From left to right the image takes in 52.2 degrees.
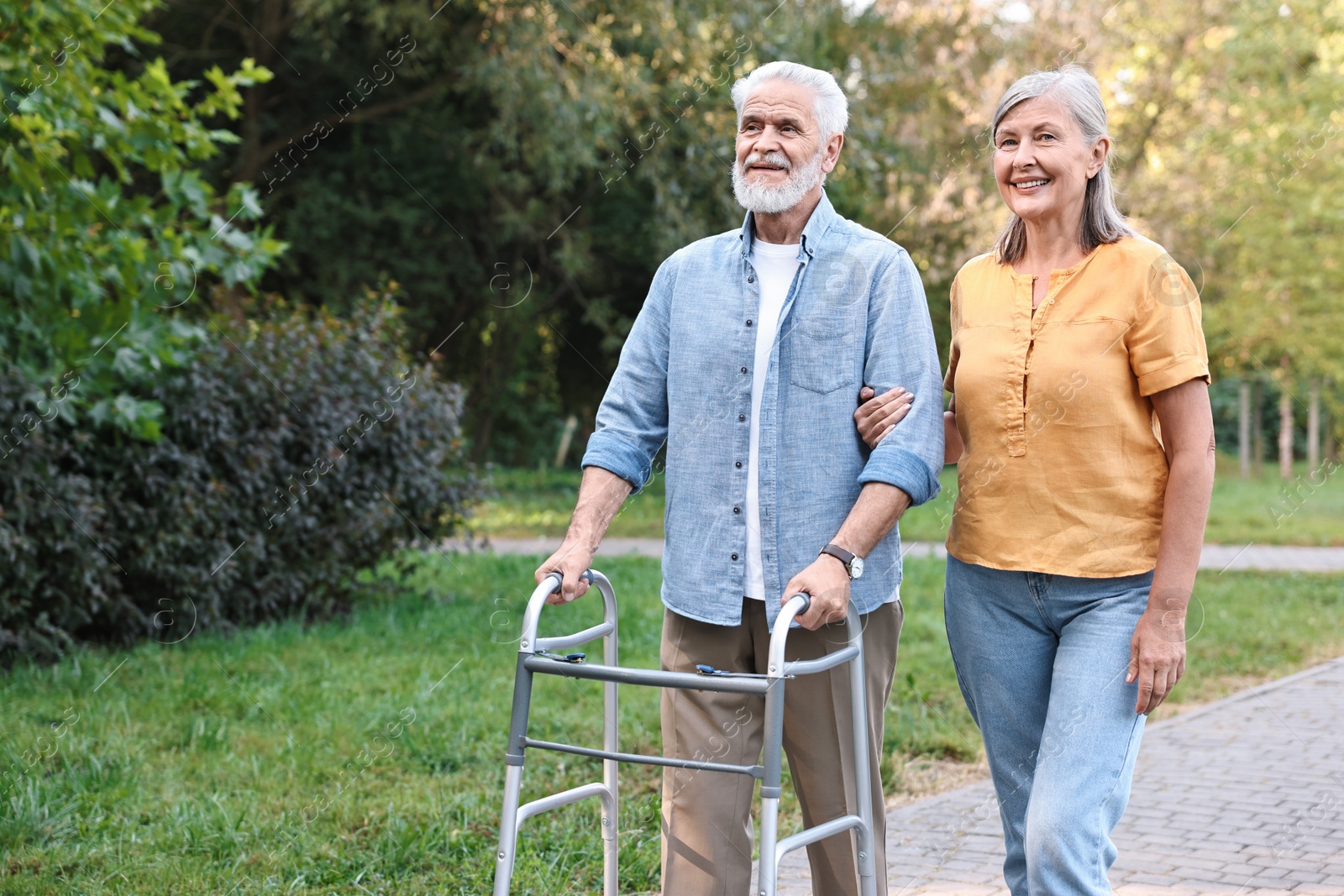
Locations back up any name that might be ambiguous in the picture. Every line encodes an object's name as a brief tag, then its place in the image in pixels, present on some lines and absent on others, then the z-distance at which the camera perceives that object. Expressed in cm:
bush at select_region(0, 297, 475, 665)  704
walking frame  252
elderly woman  281
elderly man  307
